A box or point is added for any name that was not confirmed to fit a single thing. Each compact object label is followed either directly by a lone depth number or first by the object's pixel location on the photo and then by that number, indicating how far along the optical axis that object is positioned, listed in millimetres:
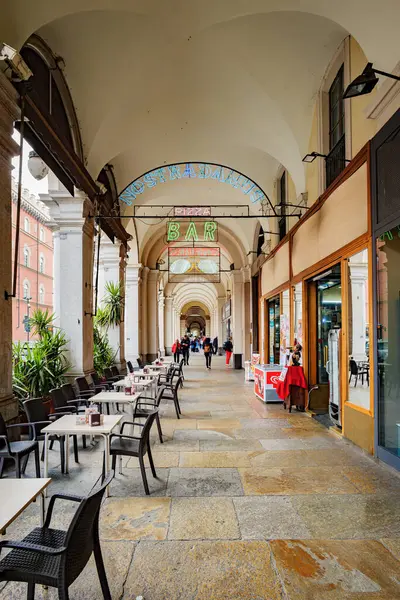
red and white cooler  9219
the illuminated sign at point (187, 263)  14625
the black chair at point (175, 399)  7617
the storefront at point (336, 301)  5402
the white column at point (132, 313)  16797
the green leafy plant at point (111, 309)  11375
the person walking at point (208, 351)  18725
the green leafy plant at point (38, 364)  6367
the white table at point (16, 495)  2127
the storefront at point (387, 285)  4592
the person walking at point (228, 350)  19938
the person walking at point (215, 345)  30703
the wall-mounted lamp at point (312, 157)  7008
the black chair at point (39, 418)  4566
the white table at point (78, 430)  3977
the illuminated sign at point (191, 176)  11773
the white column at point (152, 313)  19500
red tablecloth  8234
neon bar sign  10758
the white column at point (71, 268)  8367
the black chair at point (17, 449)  3824
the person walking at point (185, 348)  19391
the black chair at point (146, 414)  5718
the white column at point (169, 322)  30728
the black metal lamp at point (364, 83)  4175
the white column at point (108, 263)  12438
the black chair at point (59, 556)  1936
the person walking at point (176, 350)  19078
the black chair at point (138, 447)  4043
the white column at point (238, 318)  18609
